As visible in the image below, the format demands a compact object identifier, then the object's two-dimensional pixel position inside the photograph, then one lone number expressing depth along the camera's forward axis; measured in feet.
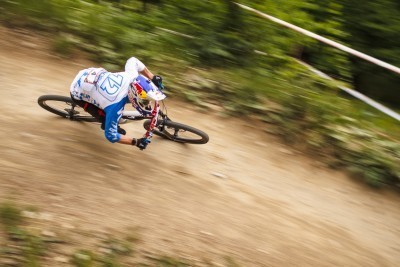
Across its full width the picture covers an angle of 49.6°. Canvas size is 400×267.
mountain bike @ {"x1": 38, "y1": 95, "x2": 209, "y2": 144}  16.27
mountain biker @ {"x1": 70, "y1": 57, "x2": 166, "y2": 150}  14.29
